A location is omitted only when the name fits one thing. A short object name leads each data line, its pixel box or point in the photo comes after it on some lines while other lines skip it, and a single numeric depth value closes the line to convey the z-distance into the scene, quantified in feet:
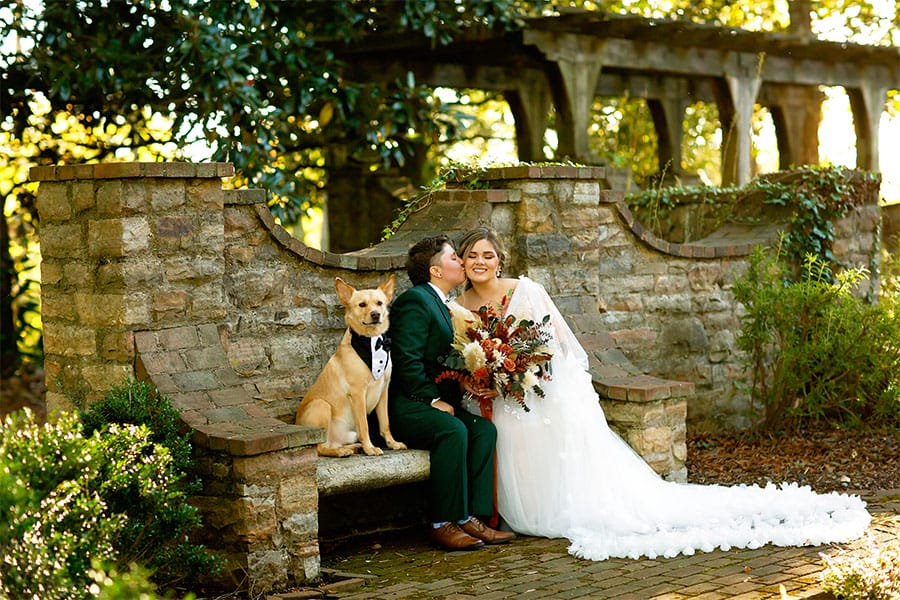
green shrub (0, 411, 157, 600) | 13.50
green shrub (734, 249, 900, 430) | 28.60
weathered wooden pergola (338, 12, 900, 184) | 40.45
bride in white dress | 20.38
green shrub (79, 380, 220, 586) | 16.31
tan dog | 20.45
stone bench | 17.95
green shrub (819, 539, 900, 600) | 15.72
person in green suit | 20.68
